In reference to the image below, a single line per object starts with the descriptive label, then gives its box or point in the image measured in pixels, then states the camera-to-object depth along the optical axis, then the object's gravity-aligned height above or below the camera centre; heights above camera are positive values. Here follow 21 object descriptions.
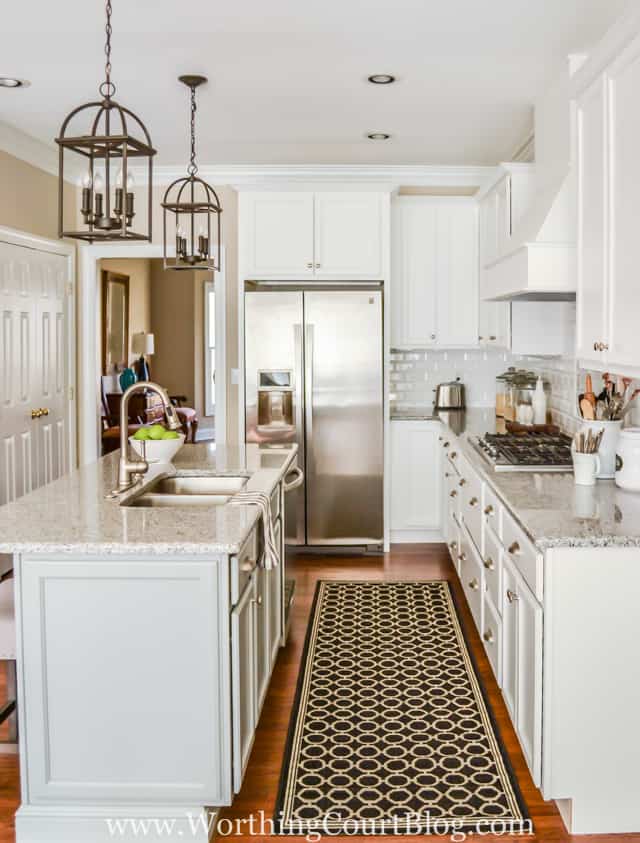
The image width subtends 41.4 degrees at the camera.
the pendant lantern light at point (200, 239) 3.74 +0.60
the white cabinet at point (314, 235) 5.57 +0.90
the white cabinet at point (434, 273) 5.88 +0.69
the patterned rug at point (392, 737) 2.51 -1.29
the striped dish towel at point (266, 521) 2.75 -0.49
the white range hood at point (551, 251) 3.34 +0.48
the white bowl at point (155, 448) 3.38 -0.31
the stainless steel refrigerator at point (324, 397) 5.50 -0.17
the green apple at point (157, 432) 3.41 -0.24
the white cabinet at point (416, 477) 5.71 -0.71
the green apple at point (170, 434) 3.43 -0.26
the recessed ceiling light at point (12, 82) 3.94 +1.36
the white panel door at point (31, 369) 4.90 +0.01
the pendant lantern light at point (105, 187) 2.30 +0.52
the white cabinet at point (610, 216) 2.62 +0.53
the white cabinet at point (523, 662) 2.41 -0.90
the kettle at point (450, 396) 6.05 -0.17
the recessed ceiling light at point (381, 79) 3.86 +1.35
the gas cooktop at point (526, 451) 3.47 -0.35
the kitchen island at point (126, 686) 2.31 -0.87
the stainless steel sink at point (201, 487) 3.28 -0.47
